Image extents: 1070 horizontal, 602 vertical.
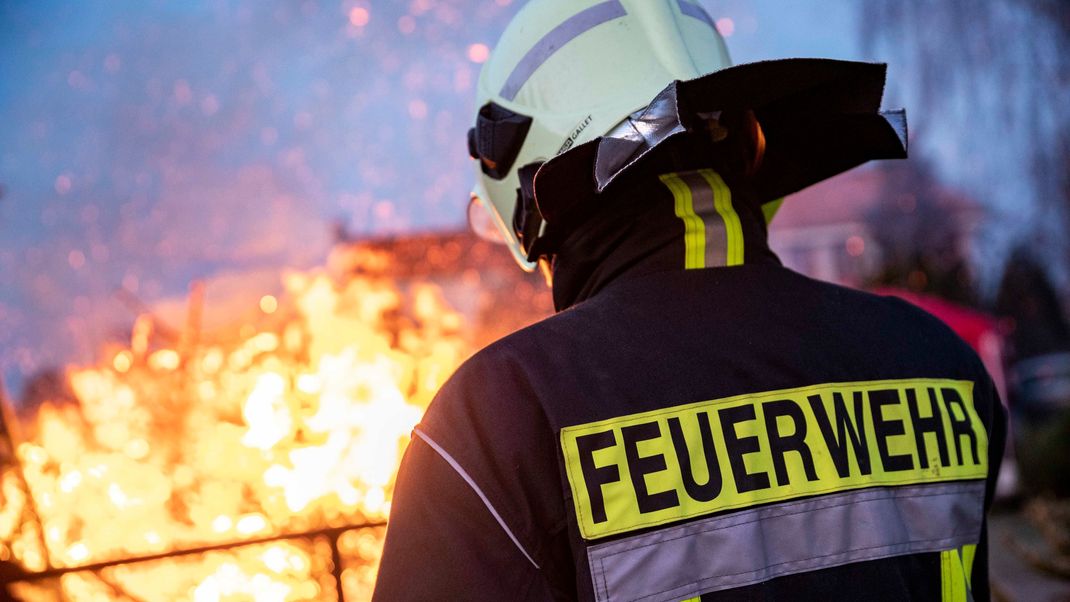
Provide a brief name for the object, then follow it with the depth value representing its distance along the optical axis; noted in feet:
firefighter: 3.77
